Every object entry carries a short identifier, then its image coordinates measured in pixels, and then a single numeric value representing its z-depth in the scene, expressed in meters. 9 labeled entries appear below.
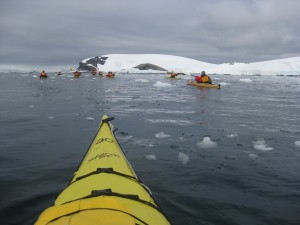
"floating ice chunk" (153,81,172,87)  26.29
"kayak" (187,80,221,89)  21.91
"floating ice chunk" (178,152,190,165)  5.73
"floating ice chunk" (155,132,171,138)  7.60
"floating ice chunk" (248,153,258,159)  5.99
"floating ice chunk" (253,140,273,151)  6.58
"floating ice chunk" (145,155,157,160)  5.89
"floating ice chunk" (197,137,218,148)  6.74
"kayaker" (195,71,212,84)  22.88
